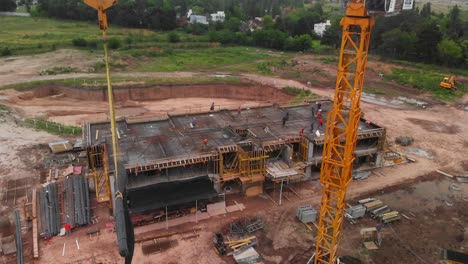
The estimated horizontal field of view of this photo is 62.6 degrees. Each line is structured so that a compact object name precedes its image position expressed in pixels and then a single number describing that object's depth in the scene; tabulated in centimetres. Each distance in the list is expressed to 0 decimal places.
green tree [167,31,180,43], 8519
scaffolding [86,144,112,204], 2665
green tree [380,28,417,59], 7150
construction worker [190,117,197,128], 3356
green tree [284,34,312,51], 8377
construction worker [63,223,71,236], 2441
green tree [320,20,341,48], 8531
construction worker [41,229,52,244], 2410
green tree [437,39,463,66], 6662
